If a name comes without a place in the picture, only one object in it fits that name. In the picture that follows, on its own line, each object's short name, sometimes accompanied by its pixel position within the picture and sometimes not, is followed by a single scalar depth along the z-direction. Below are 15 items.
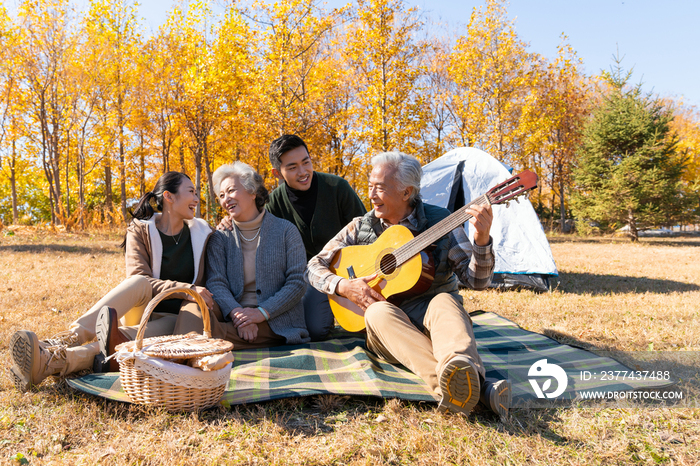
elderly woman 3.20
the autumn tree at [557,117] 15.56
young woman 2.44
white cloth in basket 2.04
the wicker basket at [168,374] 2.05
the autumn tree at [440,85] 20.84
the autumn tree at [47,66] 13.09
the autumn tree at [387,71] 13.28
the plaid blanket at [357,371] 2.36
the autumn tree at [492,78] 15.58
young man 3.91
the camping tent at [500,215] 5.93
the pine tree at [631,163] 14.62
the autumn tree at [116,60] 14.70
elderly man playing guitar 2.09
